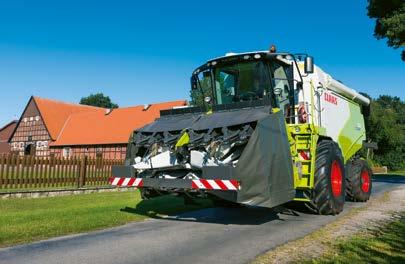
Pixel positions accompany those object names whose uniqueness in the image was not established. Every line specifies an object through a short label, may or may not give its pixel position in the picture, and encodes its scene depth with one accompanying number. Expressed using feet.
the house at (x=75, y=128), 167.32
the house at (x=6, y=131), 243.19
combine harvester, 24.23
